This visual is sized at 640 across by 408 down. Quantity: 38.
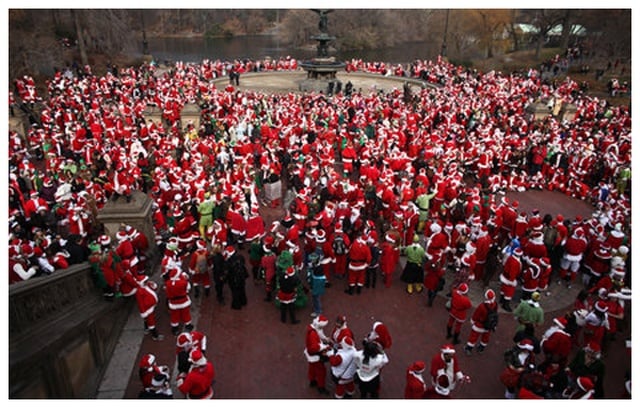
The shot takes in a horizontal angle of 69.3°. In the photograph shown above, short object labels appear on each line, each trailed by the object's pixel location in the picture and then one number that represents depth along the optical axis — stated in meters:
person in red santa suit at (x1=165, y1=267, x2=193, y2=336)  7.31
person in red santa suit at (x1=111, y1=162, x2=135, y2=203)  9.10
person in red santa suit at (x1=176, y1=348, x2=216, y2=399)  5.58
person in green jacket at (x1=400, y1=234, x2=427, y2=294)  8.66
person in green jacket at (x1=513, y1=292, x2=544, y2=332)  6.94
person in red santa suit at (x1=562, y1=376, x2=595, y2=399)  5.51
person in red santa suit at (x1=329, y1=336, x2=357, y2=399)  6.05
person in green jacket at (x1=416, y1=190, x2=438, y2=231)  11.19
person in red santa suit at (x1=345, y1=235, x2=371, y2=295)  8.51
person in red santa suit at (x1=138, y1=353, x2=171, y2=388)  5.68
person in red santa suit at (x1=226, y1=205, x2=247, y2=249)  10.06
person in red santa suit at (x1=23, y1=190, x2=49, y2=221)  10.20
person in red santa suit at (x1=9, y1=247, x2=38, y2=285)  7.16
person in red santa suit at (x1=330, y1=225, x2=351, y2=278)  8.99
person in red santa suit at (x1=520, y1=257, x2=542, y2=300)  8.41
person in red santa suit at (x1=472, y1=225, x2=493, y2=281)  9.04
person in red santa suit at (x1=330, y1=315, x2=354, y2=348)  6.27
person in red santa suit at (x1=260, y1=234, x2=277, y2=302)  8.27
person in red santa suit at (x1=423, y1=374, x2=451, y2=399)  5.71
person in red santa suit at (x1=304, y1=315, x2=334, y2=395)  6.20
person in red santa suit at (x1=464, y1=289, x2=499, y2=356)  6.98
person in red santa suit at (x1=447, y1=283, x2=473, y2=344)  7.22
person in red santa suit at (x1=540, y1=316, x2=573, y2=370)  6.54
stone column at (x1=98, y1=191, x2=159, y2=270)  8.83
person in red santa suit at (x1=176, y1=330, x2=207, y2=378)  6.04
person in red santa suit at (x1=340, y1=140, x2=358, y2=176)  13.90
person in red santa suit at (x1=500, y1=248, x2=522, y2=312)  8.16
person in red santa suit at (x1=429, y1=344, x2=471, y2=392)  5.71
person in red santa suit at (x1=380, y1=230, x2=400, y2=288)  8.88
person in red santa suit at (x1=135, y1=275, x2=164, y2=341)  7.16
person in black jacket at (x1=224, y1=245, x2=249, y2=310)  8.05
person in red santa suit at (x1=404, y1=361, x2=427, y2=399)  5.59
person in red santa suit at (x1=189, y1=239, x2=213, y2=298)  8.21
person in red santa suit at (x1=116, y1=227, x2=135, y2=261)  7.96
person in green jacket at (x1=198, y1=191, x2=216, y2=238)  10.20
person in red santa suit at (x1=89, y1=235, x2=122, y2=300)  7.25
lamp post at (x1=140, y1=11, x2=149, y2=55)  38.93
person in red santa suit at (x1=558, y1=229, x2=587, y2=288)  9.04
